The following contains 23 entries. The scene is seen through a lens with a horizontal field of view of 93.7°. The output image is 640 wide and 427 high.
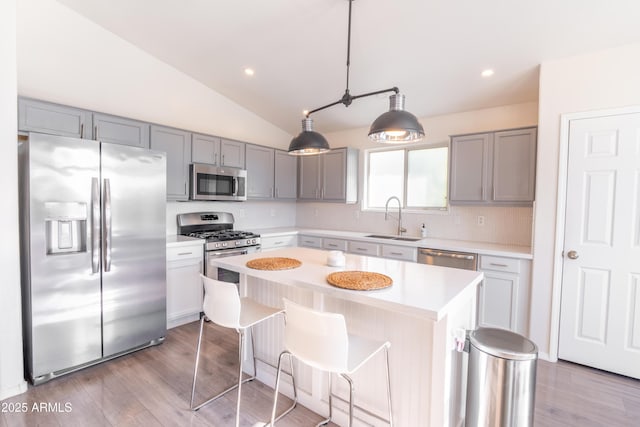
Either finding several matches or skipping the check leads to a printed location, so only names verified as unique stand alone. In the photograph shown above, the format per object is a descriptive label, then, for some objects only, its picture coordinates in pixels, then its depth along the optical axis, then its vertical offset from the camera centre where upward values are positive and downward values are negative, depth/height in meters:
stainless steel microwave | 3.62 +0.24
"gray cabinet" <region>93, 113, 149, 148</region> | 2.91 +0.70
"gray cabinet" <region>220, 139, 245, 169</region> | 3.95 +0.65
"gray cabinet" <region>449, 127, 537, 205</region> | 2.98 +0.43
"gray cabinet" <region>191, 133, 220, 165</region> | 3.65 +0.65
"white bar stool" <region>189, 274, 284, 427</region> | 1.72 -0.66
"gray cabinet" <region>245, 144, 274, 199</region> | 4.29 +0.46
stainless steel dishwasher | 3.05 -0.55
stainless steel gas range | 3.44 -0.42
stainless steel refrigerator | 2.15 -0.42
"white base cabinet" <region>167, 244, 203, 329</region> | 3.12 -0.91
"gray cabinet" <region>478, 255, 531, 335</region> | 2.80 -0.82
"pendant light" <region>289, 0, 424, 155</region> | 1.66 +0.46
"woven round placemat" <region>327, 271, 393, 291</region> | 1.54 -0.42
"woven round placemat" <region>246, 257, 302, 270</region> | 1.95 -0.42
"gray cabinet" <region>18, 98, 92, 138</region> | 2.52 +0.70
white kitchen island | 1.40 -0.68
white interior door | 2.35 -0.30
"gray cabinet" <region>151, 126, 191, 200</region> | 3.34 +0.53
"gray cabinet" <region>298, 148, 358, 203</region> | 4.42 +0.43
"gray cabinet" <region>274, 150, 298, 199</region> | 4.68 +0.45
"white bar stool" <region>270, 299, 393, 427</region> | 1.32 -0.65
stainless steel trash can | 1.52 -0.89
